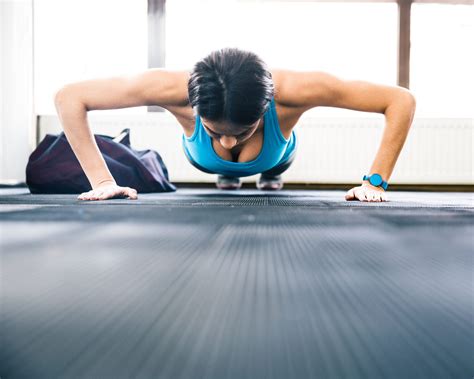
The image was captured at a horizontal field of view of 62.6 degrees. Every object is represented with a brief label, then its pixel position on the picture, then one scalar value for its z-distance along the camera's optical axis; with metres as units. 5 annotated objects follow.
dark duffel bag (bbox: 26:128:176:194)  1.76
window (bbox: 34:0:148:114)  2.97
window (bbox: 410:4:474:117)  2.98
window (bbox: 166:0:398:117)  2.97
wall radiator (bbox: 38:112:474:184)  2.95
